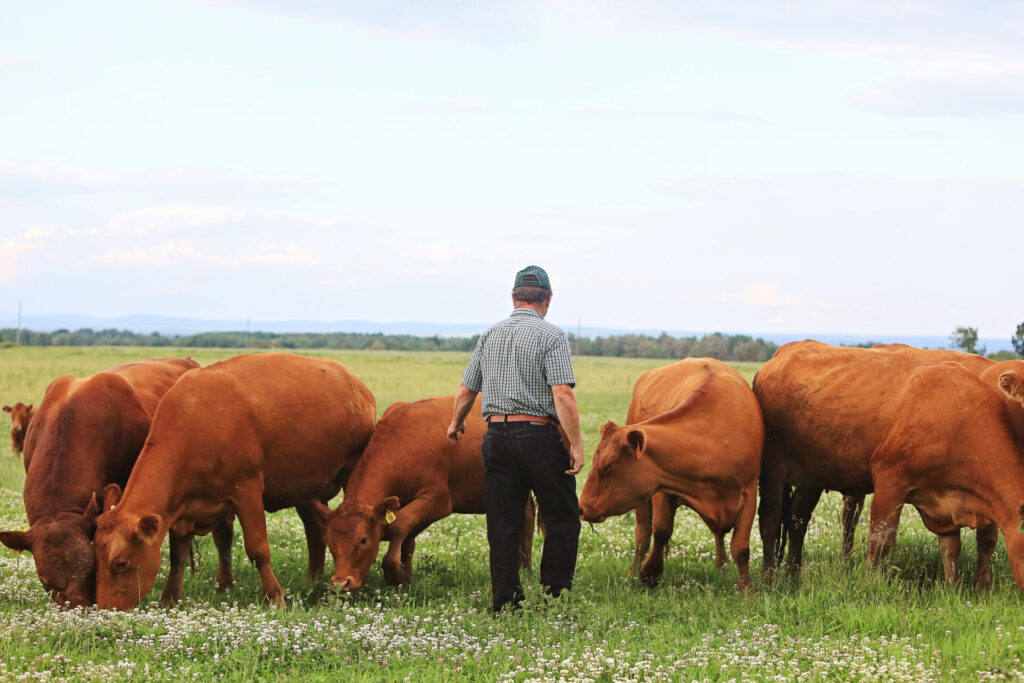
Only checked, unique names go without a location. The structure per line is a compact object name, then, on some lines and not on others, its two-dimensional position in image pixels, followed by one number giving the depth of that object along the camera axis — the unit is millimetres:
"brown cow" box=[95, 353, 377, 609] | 16453
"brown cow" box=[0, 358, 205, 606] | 16344
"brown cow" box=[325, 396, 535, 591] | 17687
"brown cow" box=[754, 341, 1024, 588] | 17469
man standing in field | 16641
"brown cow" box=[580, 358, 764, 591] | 17750
